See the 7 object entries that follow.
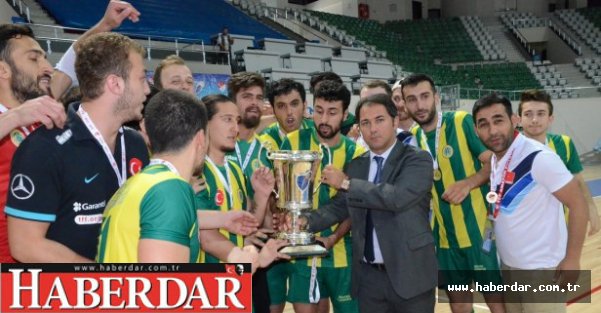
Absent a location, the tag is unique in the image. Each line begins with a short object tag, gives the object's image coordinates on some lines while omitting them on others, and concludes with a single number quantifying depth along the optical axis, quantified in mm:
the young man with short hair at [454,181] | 3945
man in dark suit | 2975
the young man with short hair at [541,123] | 4230
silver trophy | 2980
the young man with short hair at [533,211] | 2947
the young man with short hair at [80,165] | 2006
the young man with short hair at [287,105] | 4129
